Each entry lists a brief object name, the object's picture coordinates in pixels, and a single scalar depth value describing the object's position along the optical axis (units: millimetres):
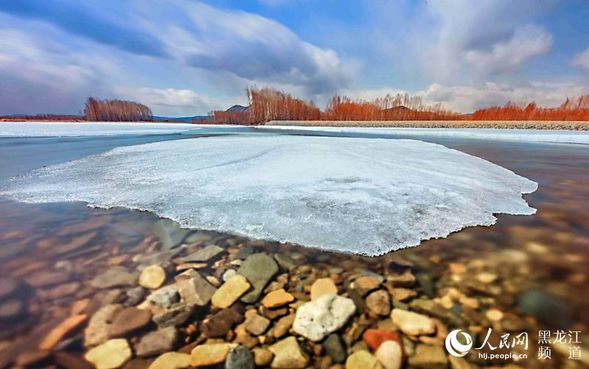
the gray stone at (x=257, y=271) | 1046
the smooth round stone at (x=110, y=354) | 734
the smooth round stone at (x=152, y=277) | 1066
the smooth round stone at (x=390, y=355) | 750
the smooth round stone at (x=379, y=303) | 950
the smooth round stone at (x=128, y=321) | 840
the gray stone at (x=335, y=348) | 773
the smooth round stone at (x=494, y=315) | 892
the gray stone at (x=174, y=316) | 883
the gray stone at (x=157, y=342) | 775
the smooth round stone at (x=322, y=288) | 1040
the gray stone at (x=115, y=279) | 1063
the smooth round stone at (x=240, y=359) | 744
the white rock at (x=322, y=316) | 860
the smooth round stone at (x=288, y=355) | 753
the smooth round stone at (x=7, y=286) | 1004
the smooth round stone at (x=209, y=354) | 749
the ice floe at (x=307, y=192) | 1476
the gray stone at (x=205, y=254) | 1260
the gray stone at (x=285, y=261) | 1210
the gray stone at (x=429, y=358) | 750
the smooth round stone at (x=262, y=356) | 758
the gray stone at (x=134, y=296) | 965
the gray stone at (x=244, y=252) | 1289
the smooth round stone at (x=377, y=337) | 813
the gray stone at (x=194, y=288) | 998
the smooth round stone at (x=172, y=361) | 735
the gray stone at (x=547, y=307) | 876
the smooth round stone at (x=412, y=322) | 858
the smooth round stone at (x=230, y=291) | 996
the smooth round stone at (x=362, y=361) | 750
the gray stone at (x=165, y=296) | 974
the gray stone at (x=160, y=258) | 1225
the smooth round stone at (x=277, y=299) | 996
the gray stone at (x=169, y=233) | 1403
